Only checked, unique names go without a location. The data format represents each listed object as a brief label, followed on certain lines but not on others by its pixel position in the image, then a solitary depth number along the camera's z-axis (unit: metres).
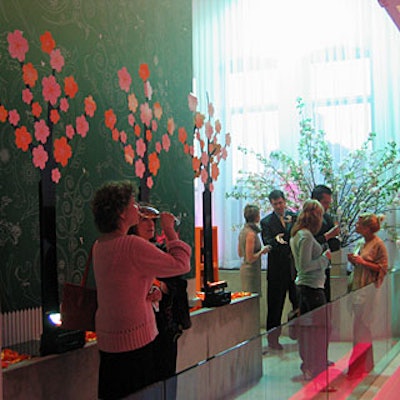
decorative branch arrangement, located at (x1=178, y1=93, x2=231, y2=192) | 4.71
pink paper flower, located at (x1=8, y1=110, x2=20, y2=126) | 3.21
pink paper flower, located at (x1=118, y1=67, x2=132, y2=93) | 3.98
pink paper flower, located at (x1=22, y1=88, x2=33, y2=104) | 3.24
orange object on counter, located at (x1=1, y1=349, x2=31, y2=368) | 2.83
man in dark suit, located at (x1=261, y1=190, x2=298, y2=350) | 5.42
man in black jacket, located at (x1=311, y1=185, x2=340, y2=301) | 4.99
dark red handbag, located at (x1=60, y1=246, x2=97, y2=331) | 2.72
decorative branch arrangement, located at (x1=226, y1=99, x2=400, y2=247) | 6.26
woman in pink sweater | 2.54
